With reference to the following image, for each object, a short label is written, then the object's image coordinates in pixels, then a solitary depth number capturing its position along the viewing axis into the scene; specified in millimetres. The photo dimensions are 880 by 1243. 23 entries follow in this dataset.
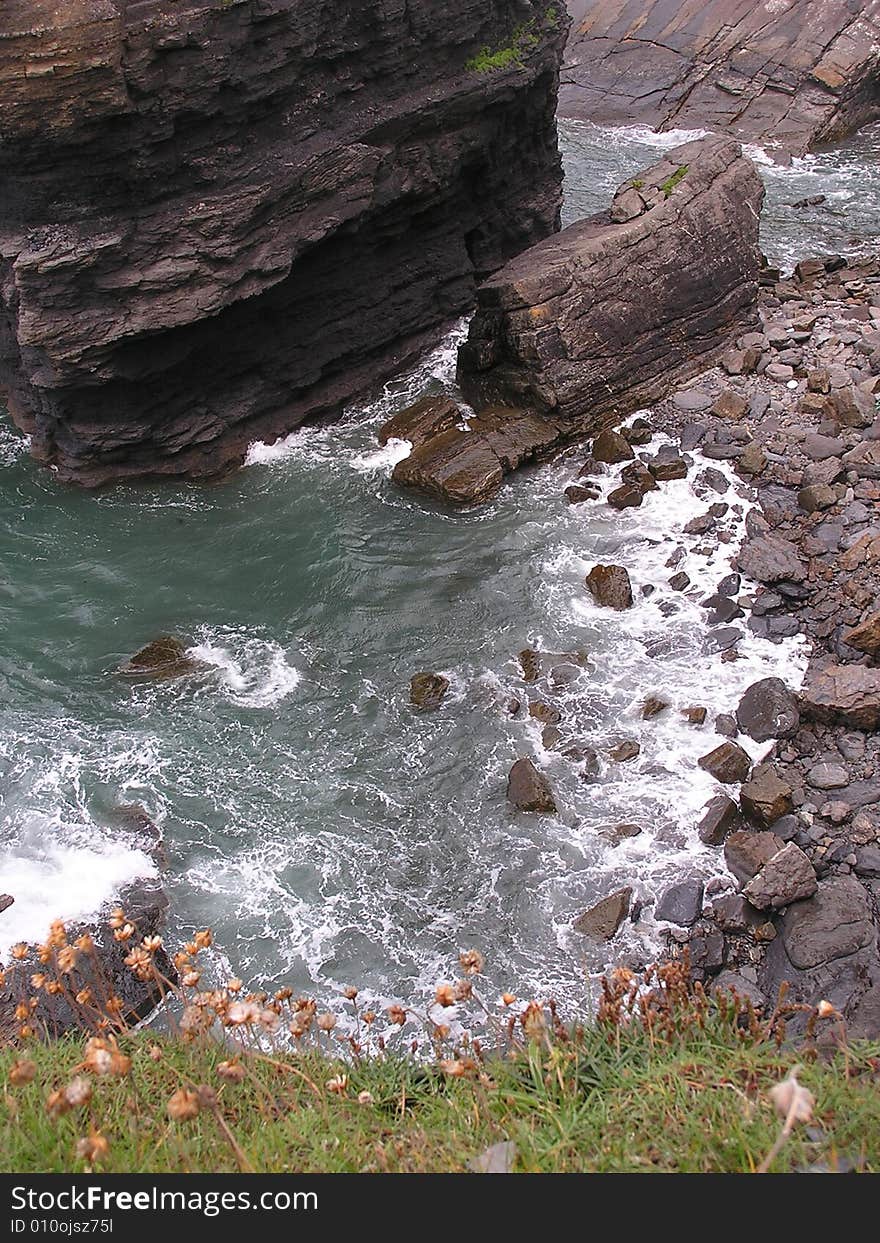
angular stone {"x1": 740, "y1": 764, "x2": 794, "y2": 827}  10539
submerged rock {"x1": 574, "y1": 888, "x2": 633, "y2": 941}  9867
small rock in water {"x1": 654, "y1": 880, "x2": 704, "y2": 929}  9883
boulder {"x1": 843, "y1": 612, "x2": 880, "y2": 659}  12109
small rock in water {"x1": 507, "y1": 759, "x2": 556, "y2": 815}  11109
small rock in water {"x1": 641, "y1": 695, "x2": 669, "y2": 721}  12062
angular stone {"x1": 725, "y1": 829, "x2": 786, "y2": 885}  10094
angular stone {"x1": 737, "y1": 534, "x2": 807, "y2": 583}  13547
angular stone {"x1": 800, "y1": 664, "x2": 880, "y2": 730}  11281
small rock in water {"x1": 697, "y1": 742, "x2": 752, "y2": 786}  11172
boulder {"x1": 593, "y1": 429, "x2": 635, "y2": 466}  16297
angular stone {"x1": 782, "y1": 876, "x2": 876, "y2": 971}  9266
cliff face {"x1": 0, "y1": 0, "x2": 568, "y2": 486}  13648
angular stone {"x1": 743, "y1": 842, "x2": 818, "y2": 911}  9680
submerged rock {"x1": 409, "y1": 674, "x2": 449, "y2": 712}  12531
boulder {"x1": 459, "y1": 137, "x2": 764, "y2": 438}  16609
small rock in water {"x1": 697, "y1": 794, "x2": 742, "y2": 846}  10570
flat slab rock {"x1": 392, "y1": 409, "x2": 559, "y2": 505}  15805
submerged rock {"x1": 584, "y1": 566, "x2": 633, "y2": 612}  13703
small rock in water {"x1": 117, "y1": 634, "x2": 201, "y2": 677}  13320
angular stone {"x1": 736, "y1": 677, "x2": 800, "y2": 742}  11539
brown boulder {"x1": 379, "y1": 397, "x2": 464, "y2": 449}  17250
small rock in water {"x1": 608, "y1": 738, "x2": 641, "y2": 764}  11602
